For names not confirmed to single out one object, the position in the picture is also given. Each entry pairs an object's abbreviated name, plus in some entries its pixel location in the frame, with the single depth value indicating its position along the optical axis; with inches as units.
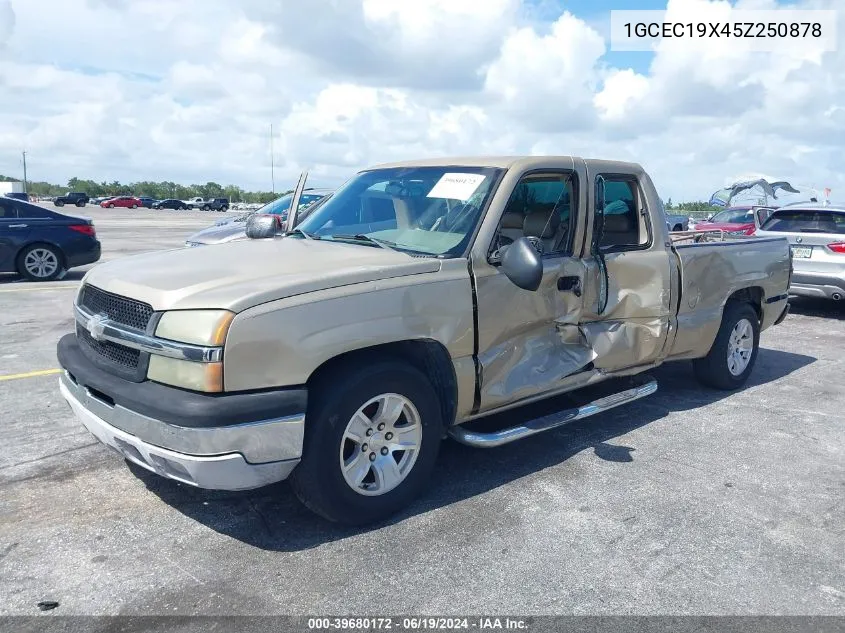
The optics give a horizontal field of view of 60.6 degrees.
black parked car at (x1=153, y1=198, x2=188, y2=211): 3210.9
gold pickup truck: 127.0
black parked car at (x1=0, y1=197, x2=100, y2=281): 482.9
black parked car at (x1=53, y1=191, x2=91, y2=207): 3080.7
